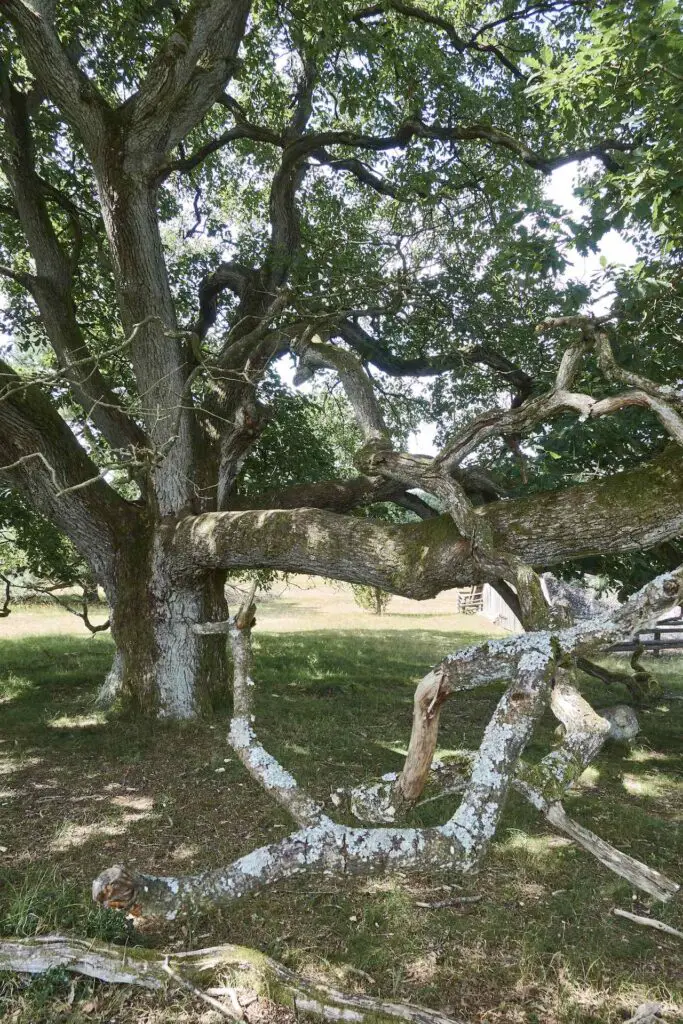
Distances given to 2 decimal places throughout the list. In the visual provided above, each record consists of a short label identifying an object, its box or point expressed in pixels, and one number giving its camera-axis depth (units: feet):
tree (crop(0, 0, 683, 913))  19.26
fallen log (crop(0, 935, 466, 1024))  11.36
